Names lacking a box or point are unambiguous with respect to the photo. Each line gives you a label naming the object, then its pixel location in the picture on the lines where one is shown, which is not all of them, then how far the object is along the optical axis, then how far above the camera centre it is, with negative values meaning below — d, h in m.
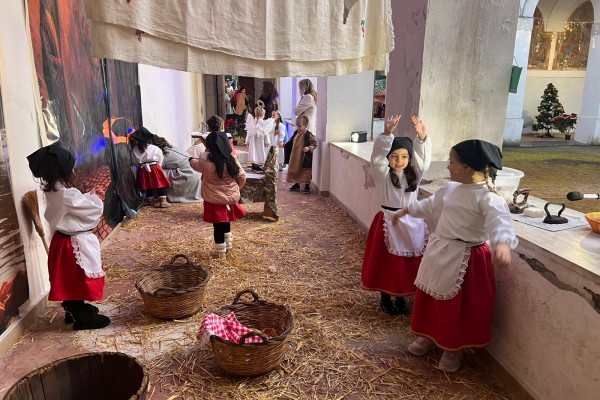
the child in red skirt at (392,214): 3.52 -0.93
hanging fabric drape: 2.05 +0.31
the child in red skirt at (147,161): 7.02 -1.05
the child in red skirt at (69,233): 3.16 -1.02
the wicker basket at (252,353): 2.76 -1.59
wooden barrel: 2.10 -1.36
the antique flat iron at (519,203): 3.31 -0.78
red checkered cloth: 2.94 -1.56
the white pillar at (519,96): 14.86 +0.11
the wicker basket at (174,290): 3.54 -1.60
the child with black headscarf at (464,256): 2.70 -0.98
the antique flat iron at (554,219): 3.01 -0.79
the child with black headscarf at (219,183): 4.76 -0.94
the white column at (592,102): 15.02 -0.07
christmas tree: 17.20 -0.39
